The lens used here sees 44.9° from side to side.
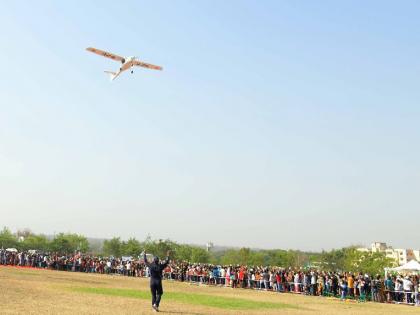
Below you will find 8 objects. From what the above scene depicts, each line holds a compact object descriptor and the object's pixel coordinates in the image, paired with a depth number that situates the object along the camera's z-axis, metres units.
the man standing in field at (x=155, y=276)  16.70
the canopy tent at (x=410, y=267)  35.69
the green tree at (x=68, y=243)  133.00
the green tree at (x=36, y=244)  139.38
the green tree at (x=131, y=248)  130.06
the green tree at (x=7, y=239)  131.60
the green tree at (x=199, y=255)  129.68
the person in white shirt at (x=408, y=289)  28.89
